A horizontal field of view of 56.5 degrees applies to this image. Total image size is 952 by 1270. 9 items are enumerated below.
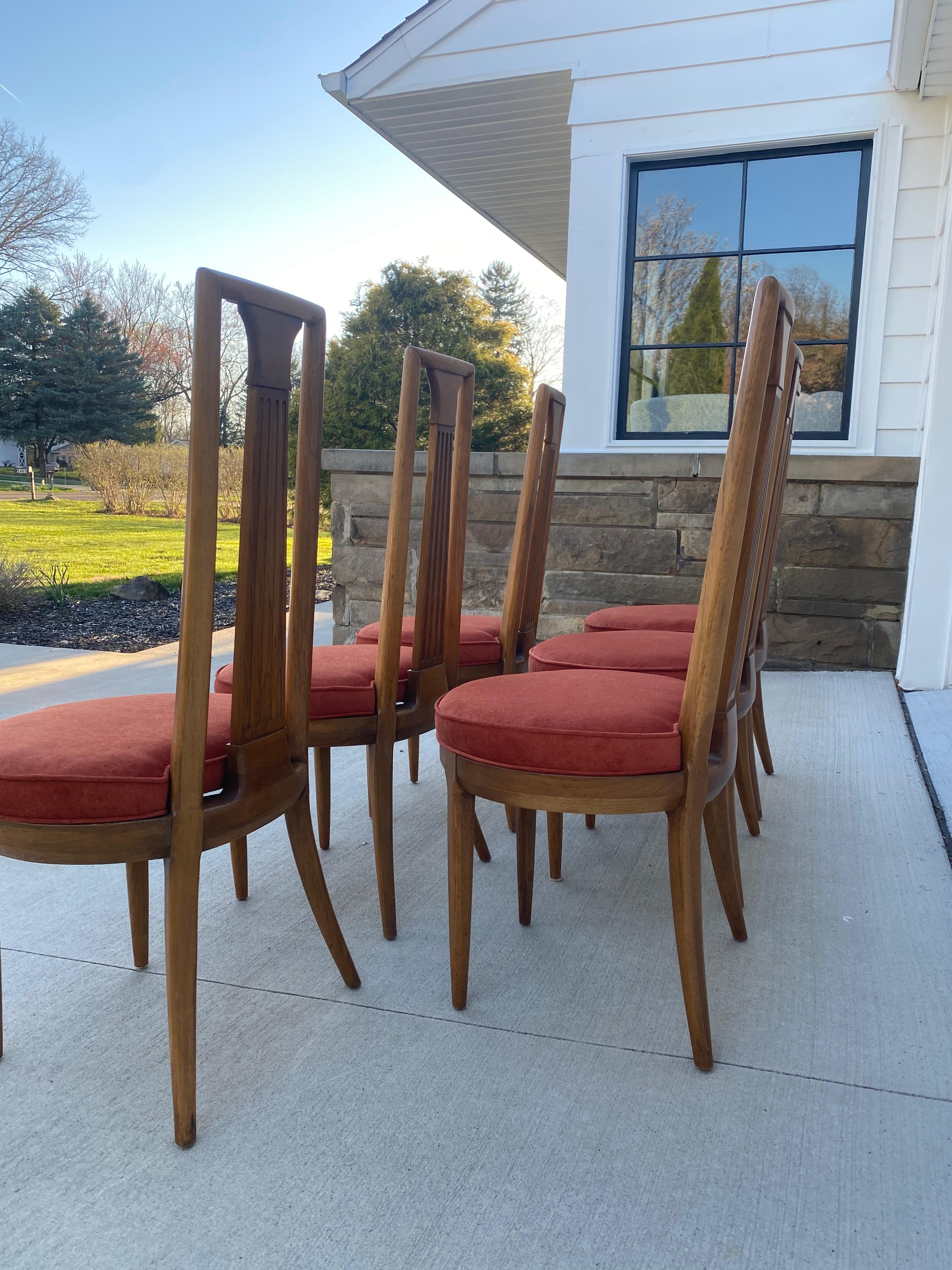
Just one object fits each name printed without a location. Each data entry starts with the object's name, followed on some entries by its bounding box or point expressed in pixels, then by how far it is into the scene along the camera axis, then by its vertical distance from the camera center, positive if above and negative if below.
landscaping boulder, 6.55 -0.67
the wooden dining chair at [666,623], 2.43 -0.29
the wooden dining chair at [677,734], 1.25 -0.32
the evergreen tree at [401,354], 11.35 +2.13
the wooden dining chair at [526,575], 2.09 -0.15
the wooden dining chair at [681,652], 1.92 -0.30
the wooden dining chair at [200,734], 1.10 -0.33
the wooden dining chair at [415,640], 1.66 -0.26
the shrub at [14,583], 5.77 -0.59
